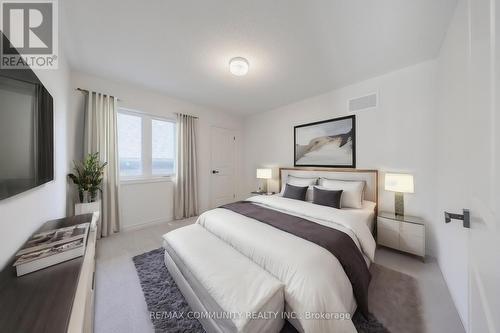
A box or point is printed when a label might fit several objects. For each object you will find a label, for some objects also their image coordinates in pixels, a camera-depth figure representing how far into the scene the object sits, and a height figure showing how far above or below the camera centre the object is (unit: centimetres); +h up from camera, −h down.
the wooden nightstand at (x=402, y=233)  209 -85
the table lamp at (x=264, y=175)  387 -22
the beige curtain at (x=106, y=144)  260 +33
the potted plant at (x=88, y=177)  243 -17
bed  103 -72
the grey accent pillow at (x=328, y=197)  248 -47
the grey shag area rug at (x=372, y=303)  127 -117
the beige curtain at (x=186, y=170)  355 -10
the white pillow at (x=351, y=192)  249 -39
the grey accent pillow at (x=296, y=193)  287 -46
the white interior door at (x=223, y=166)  425 -2
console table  68 -62
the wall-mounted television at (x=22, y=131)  85 +20
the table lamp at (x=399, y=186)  218 -26
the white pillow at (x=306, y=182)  293 -31
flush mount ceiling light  215 +124
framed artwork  291 +40
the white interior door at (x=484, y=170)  50 -2
